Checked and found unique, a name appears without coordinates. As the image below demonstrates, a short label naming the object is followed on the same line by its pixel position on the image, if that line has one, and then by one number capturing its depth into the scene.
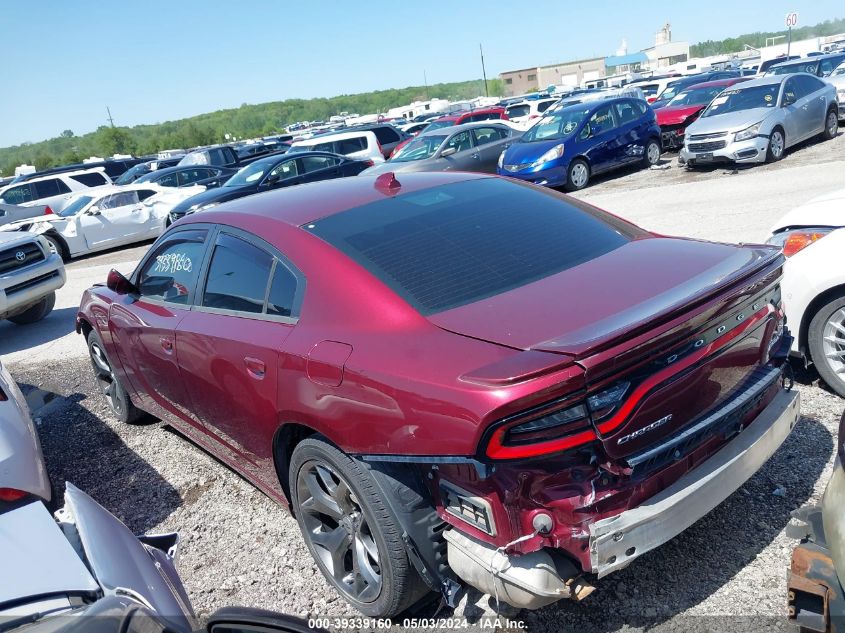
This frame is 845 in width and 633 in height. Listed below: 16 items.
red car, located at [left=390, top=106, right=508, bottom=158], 23.17
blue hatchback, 14.19
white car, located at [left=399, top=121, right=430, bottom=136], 29.64
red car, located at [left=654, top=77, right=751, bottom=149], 17.44
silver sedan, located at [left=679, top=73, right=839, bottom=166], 13.34
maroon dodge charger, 2.31
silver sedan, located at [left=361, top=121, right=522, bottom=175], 15.22
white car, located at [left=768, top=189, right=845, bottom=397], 4.00
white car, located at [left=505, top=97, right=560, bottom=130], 31.19
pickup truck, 24.34
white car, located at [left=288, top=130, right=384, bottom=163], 19.48
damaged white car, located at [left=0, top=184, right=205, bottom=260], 15.52
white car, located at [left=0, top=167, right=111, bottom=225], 19.67
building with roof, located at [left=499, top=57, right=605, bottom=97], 100.12
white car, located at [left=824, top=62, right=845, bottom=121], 16.69
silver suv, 8.77
